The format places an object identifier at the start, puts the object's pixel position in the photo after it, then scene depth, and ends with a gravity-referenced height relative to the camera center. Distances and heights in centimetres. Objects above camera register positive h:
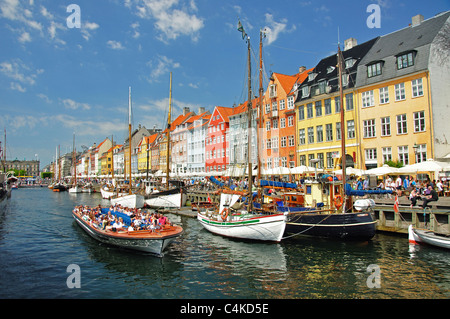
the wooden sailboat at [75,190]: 8762 -151
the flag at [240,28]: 2642 +1232
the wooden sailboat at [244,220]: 2102 -276
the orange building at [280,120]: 5044 +968
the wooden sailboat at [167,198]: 4225 -210
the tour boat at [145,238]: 1764 -305
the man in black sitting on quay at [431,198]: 2080 -139
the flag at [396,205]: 2291 -196
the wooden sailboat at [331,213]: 2064 -232
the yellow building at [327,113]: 4059 +888
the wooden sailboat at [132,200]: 4241 -225
